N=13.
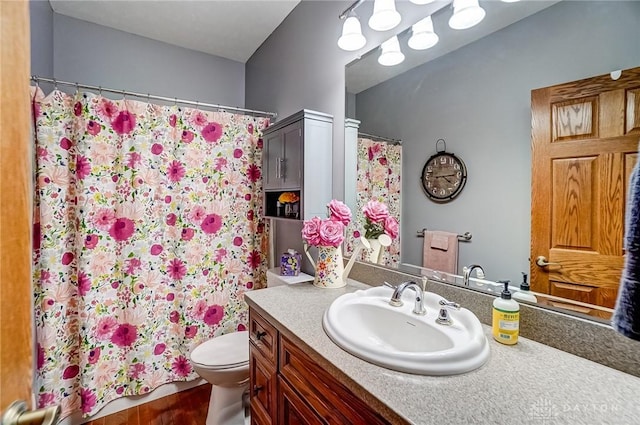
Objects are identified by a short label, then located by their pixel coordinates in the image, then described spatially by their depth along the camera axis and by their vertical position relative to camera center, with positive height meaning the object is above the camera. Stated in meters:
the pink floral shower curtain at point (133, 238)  1.59 -0.20
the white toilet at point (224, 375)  1.48 -0.87
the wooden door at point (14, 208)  0.39 +0.00
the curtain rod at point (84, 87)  1.54 +0.69
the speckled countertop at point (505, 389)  0.57 -0.41
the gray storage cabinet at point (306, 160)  1.62 +0.27
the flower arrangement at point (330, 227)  1.40 -0.10
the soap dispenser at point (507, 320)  0.83 -0.33
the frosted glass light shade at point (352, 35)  1.45 +0.87
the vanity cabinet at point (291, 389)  0.74 -0.56
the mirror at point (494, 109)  0.82 +0.37
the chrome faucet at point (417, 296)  0.99 -0.31
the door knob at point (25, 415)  0.39 -0.29
